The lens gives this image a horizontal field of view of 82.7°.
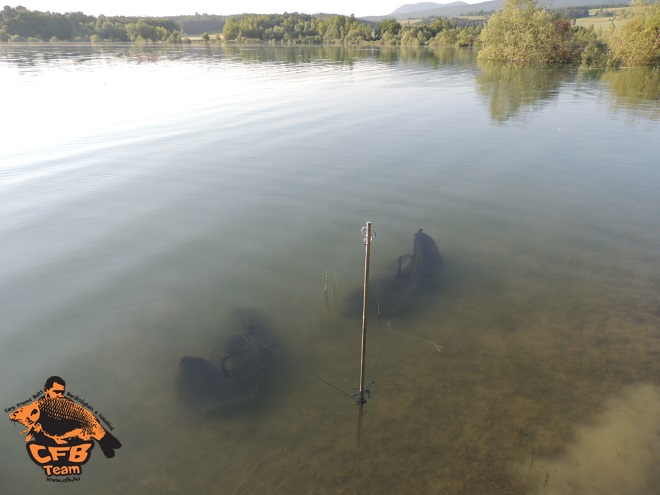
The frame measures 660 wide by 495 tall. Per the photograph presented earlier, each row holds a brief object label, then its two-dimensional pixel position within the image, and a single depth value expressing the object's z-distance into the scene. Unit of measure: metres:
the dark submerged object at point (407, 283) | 8.73
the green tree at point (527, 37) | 58.03
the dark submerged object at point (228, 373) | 6.54
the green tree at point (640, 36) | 48.56
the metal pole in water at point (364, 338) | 5.44
